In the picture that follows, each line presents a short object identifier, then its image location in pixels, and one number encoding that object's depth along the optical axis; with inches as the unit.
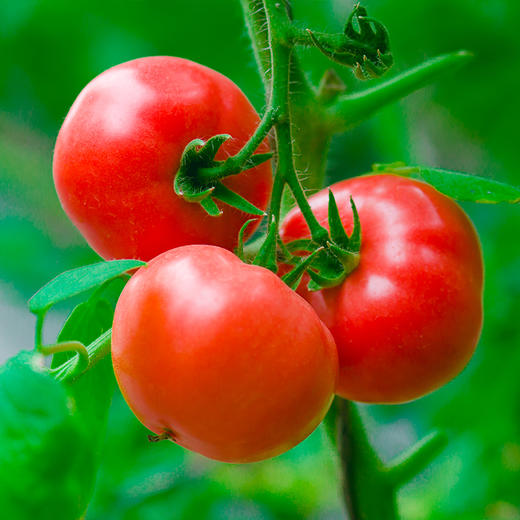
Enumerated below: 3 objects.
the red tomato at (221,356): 32.0
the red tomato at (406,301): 33.8
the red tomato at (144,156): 33.9
